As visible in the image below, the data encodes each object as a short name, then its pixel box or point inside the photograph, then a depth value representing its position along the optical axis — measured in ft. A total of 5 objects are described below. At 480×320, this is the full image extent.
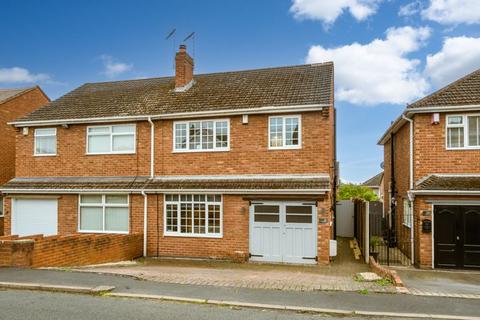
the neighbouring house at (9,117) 71.67
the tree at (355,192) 134.39
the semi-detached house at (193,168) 45.65
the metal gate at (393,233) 46.60
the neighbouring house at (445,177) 42.52
